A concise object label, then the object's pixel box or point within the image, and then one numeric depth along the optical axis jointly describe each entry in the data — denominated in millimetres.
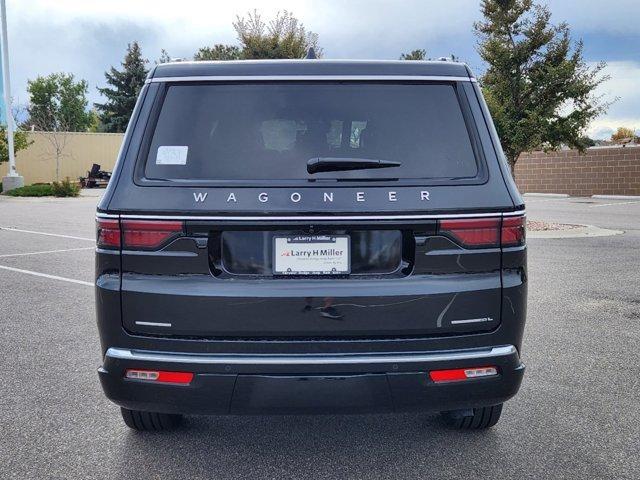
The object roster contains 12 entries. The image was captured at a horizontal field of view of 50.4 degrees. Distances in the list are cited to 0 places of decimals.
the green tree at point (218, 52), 61438
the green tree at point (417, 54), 53878
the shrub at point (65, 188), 31234
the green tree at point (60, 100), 66188
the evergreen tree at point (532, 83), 16250
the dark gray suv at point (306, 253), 2832
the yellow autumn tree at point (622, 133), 57938
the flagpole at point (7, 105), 33375
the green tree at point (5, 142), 39438
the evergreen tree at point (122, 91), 66938
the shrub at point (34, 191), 31859
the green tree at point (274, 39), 40219
